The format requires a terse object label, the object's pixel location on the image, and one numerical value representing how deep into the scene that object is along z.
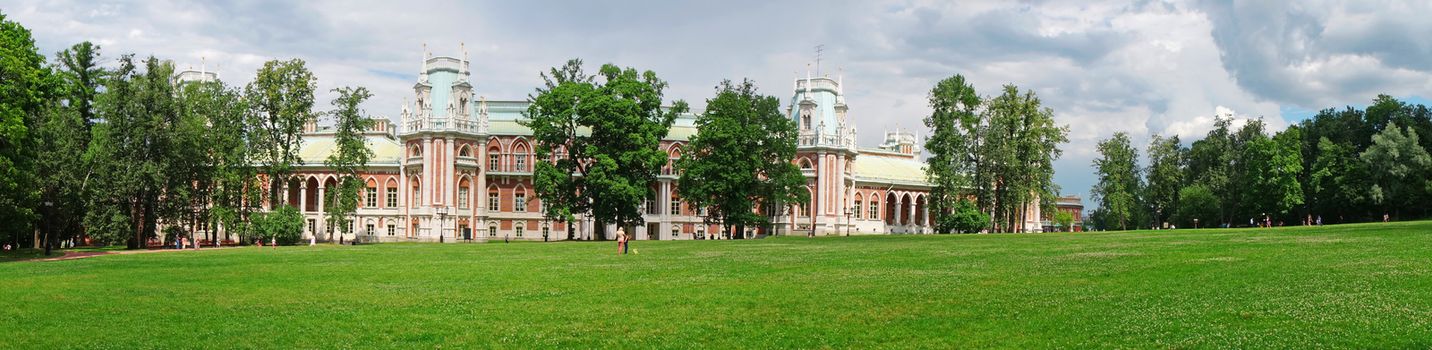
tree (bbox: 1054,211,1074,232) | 143.38
